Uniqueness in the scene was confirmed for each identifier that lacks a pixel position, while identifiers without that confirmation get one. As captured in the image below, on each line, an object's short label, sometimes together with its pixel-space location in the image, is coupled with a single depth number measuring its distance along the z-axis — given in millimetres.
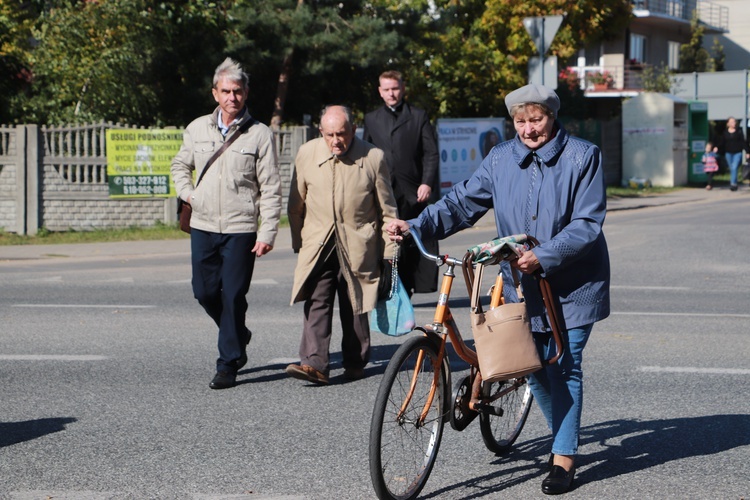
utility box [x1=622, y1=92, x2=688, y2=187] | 31281
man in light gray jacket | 6949
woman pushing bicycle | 4719
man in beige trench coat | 6934
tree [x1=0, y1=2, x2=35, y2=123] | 21558
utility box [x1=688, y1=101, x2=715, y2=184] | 32469
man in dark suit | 8664
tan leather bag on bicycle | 4523
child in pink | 30172
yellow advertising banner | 18859
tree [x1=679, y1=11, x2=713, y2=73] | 50094
